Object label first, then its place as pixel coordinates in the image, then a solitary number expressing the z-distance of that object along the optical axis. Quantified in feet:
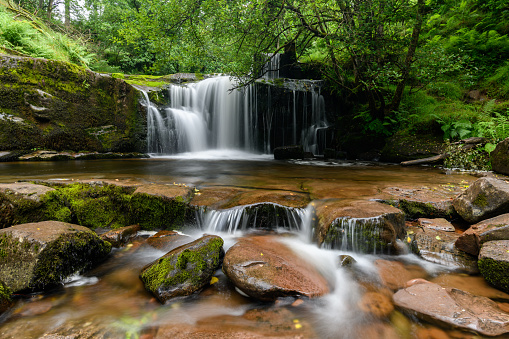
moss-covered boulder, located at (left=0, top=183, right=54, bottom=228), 9.95
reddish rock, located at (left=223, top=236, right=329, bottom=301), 7.58
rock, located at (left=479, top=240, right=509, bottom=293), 7.49
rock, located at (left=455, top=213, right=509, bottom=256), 8.57
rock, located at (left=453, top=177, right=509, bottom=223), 10.09
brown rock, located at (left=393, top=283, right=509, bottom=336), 6.10
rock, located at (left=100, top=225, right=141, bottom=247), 11.18
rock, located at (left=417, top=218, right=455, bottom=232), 10.84
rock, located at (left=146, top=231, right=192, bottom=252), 11.14
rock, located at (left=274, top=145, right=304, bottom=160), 35.45
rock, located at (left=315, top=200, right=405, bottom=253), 9.90
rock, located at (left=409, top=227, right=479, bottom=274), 8.97
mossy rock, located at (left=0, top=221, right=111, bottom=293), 7.70
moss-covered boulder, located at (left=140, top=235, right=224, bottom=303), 7.85
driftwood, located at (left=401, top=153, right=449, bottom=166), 25.44
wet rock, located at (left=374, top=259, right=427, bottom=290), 8.32
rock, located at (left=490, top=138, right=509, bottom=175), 18.58
